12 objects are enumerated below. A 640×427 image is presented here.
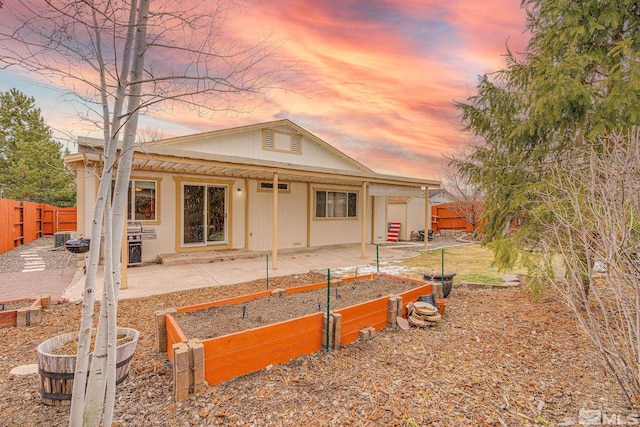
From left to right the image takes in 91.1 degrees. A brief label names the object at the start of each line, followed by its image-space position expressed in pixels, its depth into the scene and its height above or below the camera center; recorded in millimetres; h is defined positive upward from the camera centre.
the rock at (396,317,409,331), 3826 -1363
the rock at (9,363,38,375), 2748 -1411
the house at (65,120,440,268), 7626 +638
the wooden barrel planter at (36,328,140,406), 2186 -1154
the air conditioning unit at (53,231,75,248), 10922 -914
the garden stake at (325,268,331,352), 3150 -1255
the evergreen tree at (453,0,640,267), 3836 +1446
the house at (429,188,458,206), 29555 +1518
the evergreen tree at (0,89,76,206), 15953 +3189
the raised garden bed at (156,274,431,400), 2430 -1139
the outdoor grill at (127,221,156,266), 7426 -615
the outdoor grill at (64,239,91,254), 5273 -572
